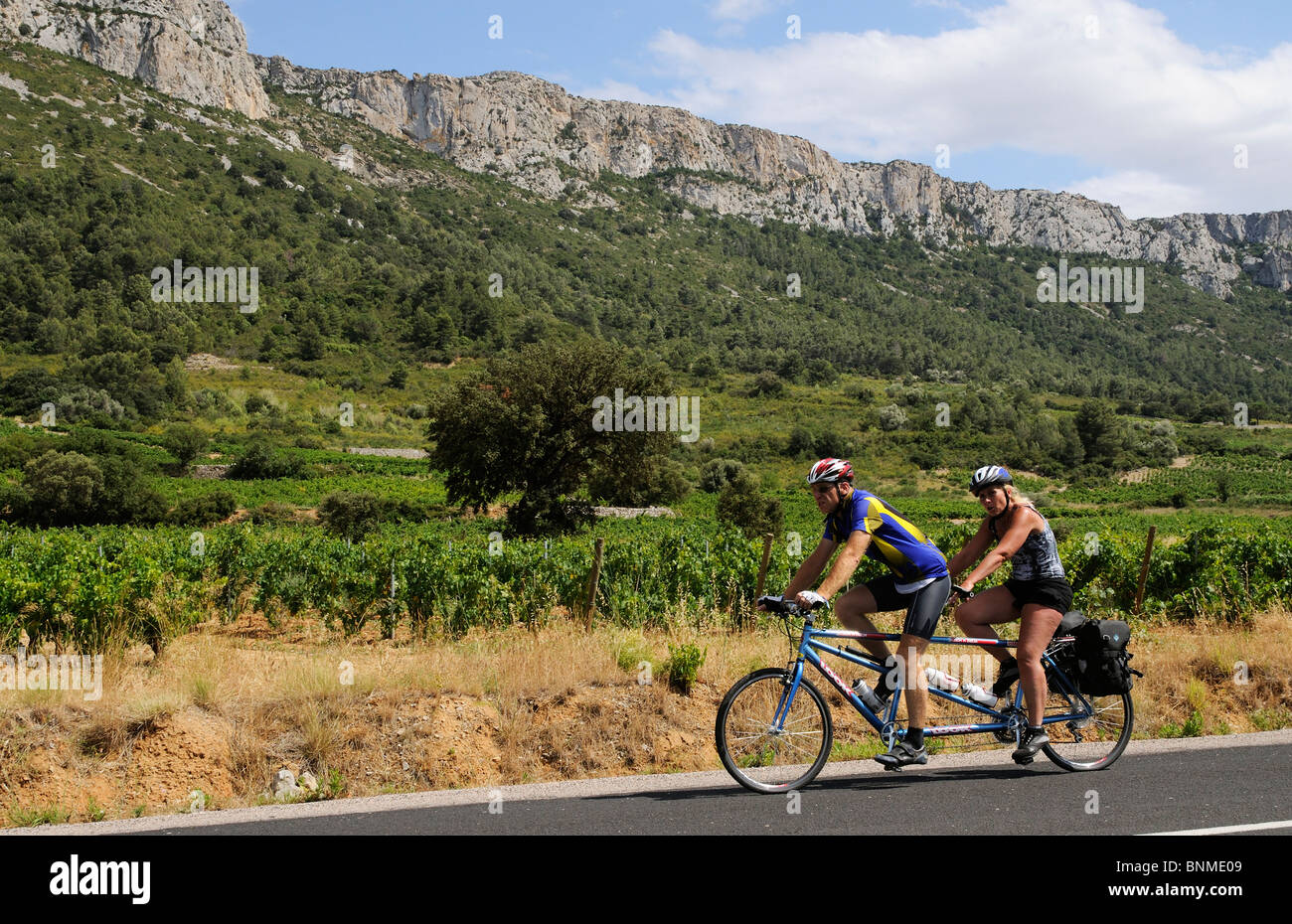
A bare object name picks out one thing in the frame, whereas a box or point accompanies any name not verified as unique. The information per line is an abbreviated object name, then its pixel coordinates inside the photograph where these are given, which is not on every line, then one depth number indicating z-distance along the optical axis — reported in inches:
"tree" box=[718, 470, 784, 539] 1699.8
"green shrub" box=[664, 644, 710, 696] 283.6
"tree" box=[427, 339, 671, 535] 1386.6
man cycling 211.5
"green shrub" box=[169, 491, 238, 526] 1695.4
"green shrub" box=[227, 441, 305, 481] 2234.3
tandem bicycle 208.5
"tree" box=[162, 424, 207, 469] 2285.9
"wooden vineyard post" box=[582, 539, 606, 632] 526.3
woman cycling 221.5
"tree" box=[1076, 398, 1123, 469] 3420.3
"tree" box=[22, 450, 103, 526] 1660.9
